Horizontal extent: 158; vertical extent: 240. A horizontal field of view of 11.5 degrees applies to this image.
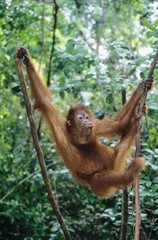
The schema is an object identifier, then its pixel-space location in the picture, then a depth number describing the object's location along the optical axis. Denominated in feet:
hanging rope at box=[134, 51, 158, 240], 15.78
